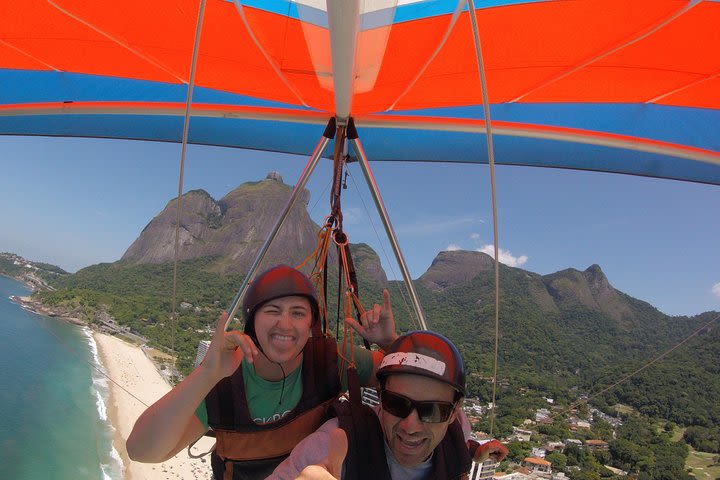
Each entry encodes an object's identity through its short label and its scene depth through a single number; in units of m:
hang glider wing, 1.88
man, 0.99
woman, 1.22
